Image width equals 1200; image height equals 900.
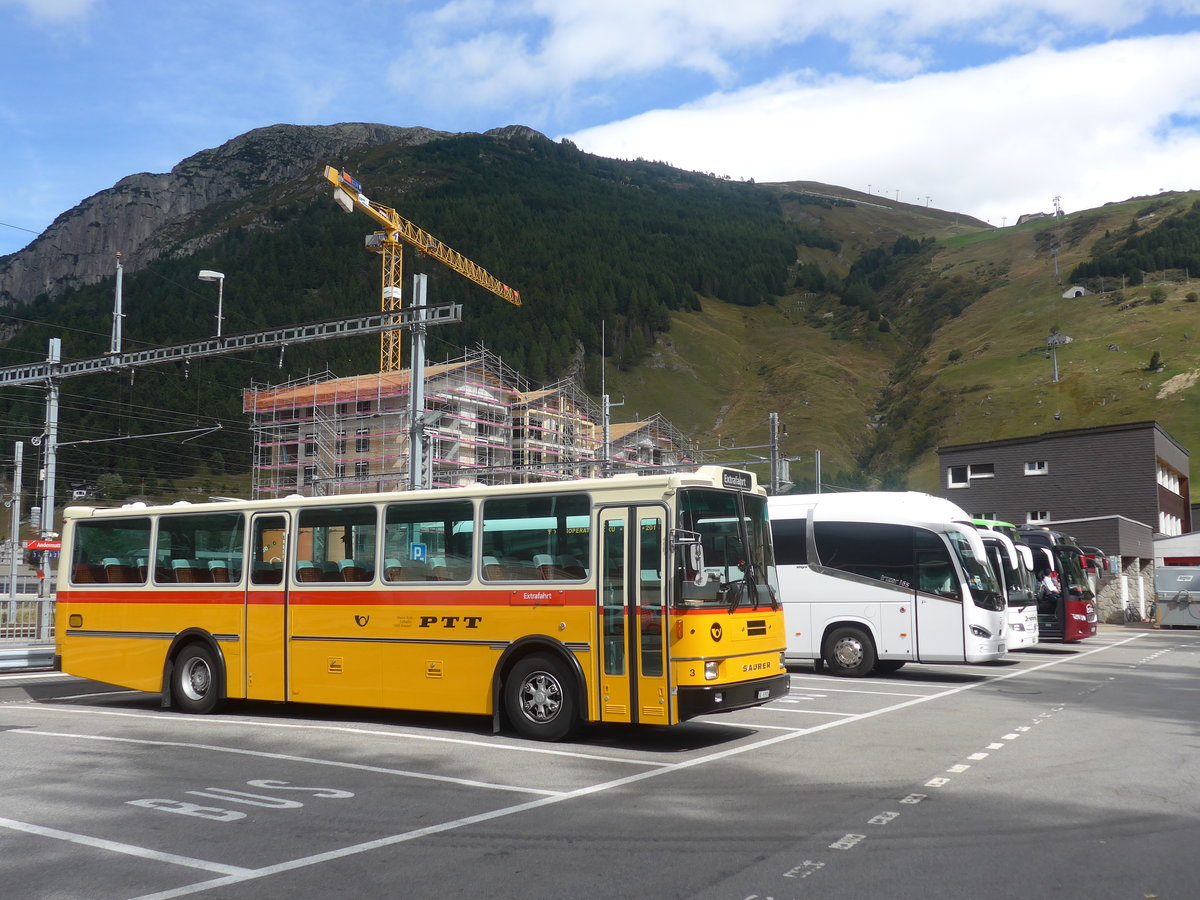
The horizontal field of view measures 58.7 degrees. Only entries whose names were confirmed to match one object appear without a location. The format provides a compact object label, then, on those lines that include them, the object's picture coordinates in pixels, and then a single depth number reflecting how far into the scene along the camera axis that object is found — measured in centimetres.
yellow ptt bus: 1061
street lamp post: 3029
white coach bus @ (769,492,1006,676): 1873
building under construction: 7181
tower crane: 7294
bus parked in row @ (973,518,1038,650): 2050
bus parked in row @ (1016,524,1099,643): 2762
